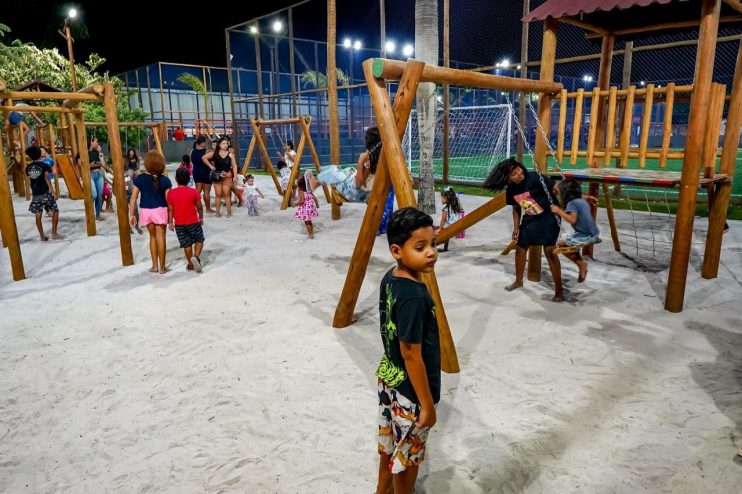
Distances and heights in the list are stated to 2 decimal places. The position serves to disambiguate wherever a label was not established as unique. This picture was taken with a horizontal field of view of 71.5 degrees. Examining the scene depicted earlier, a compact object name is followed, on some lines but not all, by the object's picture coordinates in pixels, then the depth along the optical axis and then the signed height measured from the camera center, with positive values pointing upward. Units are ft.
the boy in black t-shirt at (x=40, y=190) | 26.99 -2.56
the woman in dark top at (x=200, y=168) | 34.53 -1.91
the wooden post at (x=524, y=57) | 37.44 +5.59
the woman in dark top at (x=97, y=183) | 32.94 -2.70
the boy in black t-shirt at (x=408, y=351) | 6.41 -2.72
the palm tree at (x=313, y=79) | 117.39 +13.73
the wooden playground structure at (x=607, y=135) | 12.59 -0.05
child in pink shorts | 21.40 -2.57
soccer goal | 58.90 -1.42
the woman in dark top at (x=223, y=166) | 33.88 -1.83
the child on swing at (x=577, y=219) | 17.92 -2.92
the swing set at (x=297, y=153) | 37.87 -0.98
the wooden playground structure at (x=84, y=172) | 20.36 -1.35
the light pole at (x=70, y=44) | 58.54 +11.00
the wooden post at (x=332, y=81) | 39.42 +4.51
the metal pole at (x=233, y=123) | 63.52 +2.03
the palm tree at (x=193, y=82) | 98.84 +10.74
